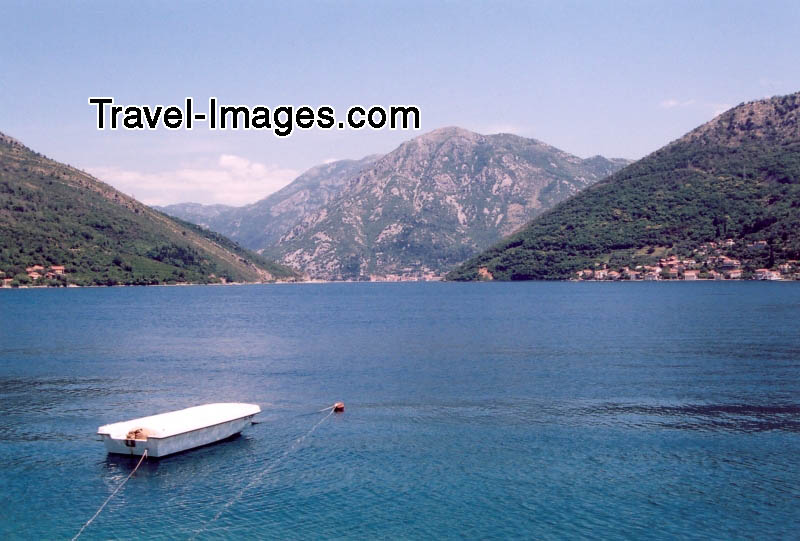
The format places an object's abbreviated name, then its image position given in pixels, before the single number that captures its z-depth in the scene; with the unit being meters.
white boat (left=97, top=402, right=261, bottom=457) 39.97
